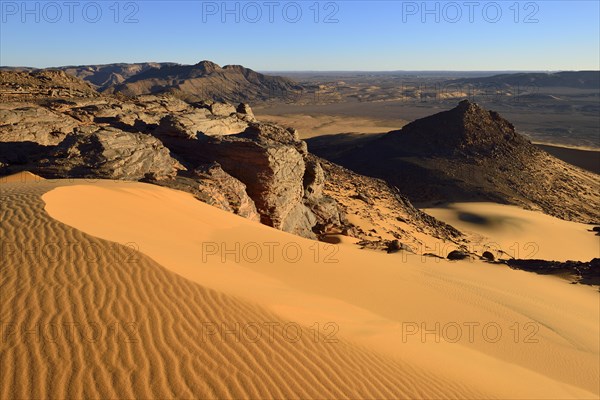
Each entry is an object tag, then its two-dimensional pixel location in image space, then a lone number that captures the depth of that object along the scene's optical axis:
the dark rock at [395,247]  13.05
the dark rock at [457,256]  13.88
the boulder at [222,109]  21.27
